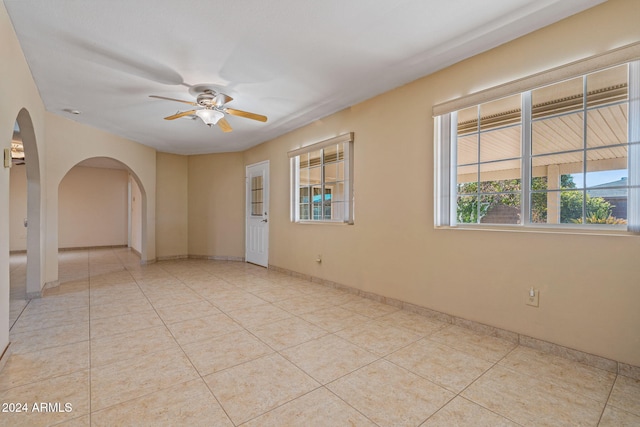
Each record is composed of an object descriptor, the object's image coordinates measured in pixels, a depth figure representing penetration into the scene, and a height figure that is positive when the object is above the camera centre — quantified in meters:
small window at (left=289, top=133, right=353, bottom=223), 4.18 +0.44
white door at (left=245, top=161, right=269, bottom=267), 5.95 -0.10
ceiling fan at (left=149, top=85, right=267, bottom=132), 3.44 +1.22
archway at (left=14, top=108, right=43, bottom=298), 3.73 -0.30
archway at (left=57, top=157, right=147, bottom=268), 8.42 +0.06
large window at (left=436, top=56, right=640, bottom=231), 2.11 +0.45
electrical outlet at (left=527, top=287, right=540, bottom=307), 2.38 -0.69
